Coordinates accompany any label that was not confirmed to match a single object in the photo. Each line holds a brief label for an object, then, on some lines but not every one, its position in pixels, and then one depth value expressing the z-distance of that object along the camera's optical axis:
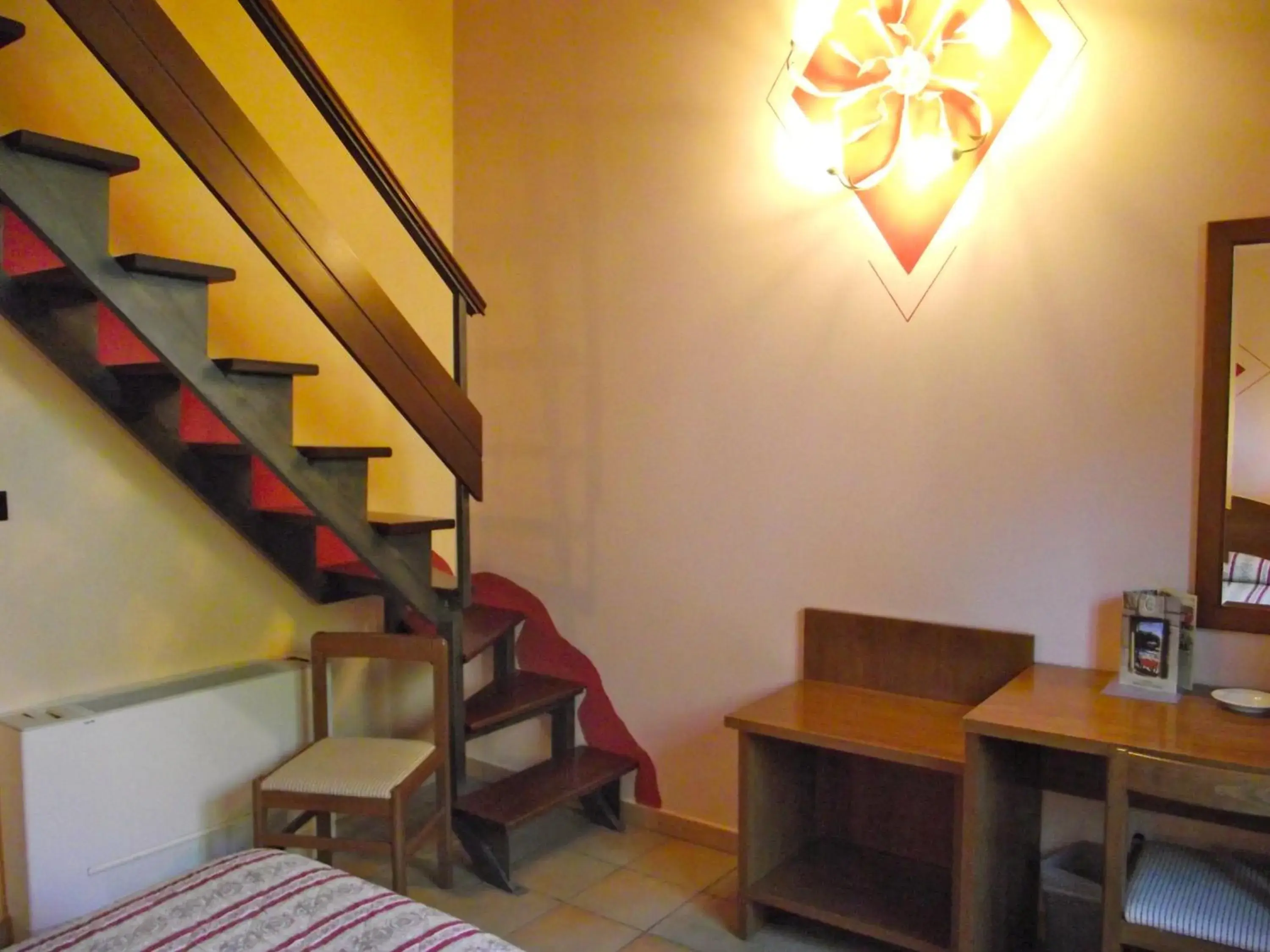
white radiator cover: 2.48
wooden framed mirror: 2.33
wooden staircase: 2.17
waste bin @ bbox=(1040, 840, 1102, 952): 2.43
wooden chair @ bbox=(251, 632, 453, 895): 2.68
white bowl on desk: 2.15
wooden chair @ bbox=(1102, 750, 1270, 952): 1.86
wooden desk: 2.02
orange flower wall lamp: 2.61
